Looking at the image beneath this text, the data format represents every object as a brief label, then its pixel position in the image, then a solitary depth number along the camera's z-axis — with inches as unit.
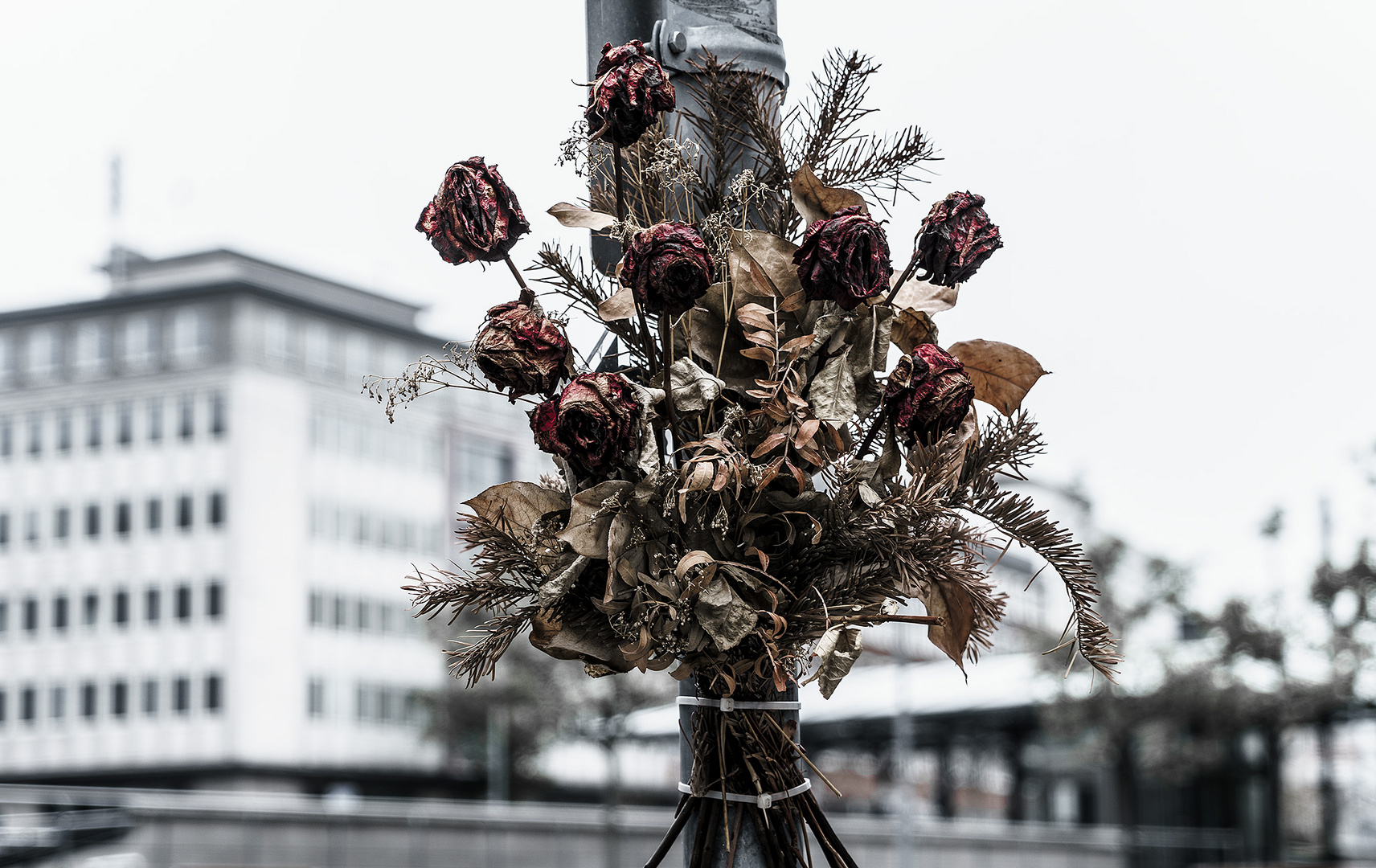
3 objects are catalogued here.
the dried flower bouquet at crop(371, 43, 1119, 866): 71.6
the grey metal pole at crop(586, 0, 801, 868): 86.1
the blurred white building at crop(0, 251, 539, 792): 1680.6
